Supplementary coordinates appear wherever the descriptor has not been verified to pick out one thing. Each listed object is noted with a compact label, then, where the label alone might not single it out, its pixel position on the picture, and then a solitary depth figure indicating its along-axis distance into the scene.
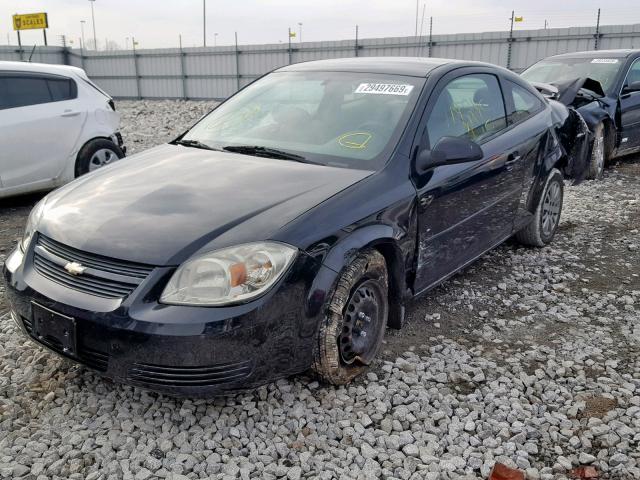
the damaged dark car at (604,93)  7.72
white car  6.14
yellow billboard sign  22.28
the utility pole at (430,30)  19.83
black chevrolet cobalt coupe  2.39
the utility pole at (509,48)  18.80
